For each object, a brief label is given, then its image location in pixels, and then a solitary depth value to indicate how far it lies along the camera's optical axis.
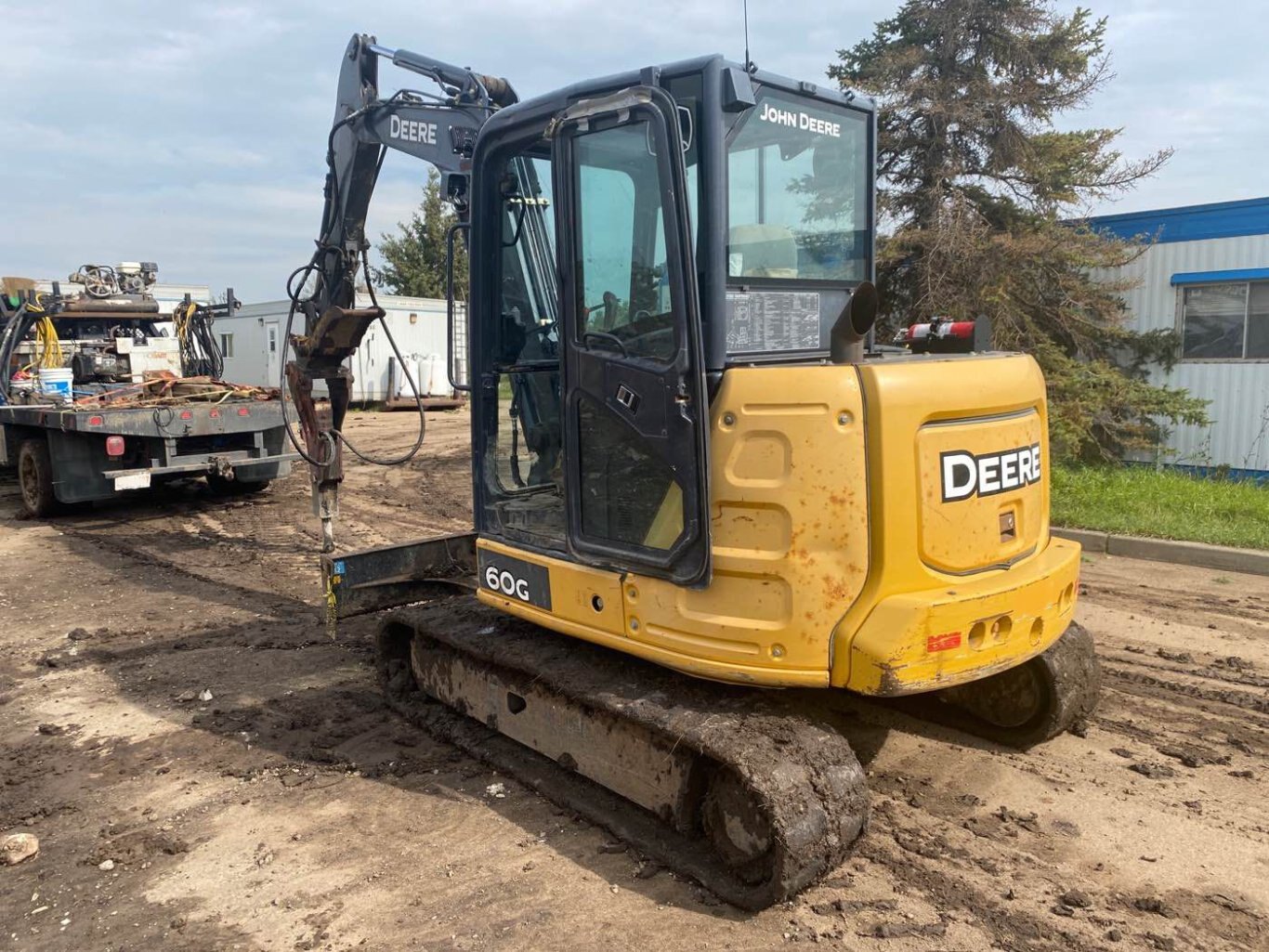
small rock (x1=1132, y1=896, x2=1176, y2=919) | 3.32
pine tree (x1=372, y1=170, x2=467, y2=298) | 35.59
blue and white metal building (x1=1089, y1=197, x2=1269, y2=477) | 12.31
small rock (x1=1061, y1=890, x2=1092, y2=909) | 3.35
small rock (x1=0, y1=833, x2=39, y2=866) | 3.83
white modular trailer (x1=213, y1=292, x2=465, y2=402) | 25.05
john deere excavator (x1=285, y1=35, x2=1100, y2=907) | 3.33
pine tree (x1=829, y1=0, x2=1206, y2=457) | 11.88
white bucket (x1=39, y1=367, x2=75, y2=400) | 11.41
